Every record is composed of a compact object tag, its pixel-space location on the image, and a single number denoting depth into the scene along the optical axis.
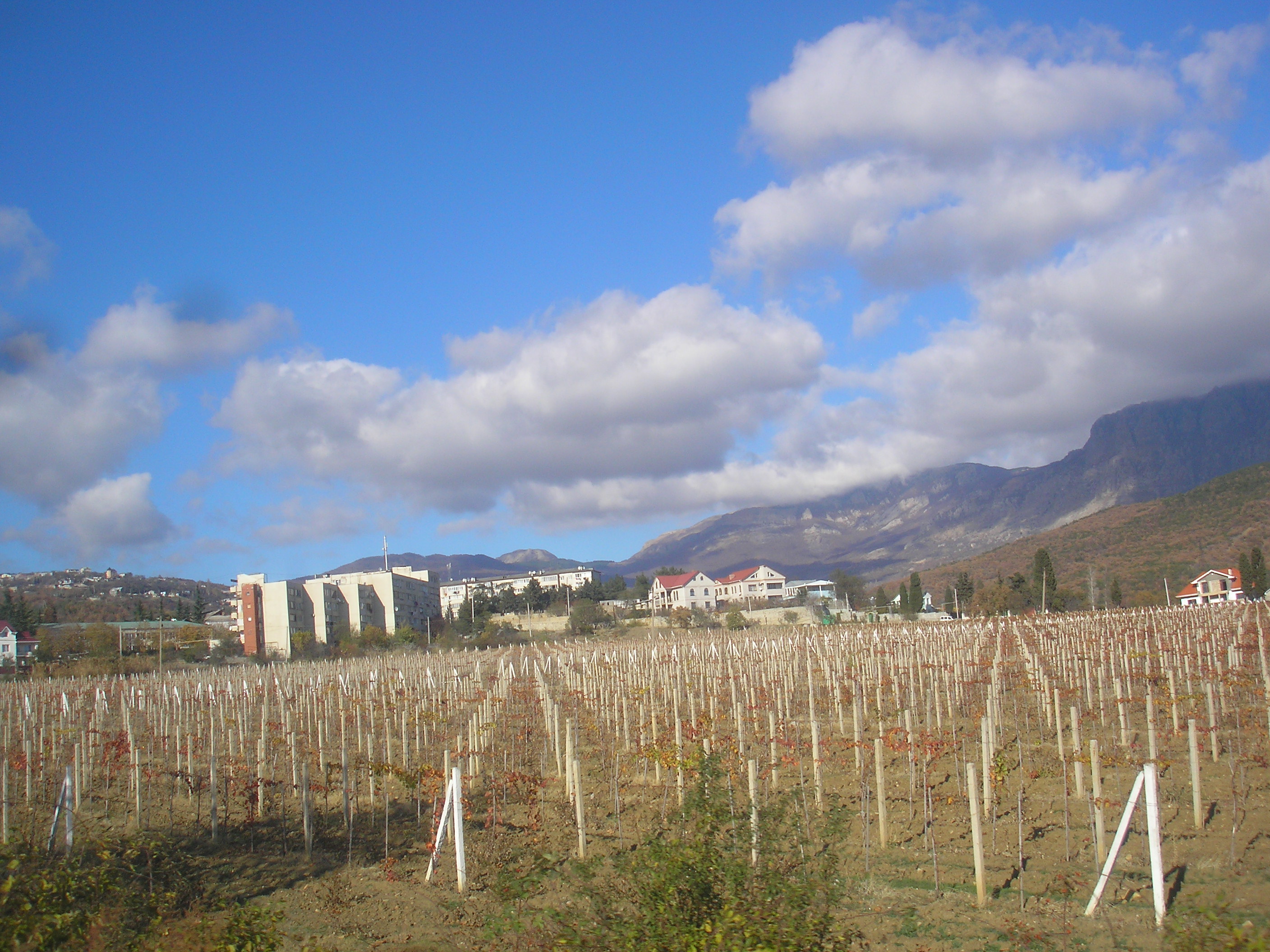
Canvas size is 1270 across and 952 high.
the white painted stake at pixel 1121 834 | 7.01
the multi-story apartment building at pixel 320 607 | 78.50
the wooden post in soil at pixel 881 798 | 10.65
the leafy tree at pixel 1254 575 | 60.16
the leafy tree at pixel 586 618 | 70.62
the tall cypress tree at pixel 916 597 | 74.03
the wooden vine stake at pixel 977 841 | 8.42
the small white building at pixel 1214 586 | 67.06
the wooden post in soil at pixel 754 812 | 6.68
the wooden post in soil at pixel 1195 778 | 10.24
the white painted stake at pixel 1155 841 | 6.98
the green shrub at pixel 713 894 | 5.20
